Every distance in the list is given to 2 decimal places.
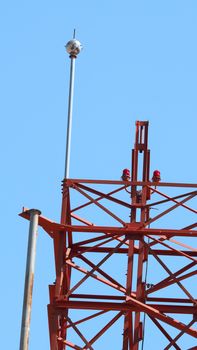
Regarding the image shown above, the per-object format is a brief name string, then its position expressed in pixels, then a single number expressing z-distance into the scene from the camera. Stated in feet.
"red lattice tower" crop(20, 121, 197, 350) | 110.93
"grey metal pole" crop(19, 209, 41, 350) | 93.09
